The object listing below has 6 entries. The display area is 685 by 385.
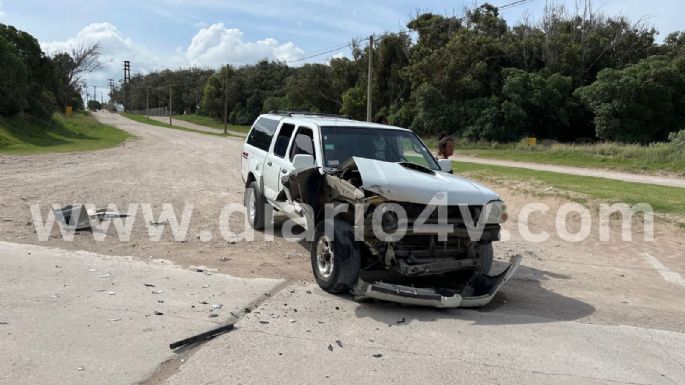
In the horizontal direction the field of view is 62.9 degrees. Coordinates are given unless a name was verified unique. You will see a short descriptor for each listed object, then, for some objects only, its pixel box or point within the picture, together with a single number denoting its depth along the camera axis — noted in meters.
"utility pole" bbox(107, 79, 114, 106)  159.35
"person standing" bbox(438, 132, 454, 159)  11.57
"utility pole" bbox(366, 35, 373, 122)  33.28
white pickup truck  5.52
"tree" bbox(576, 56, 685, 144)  38.34
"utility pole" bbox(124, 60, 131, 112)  121.06
